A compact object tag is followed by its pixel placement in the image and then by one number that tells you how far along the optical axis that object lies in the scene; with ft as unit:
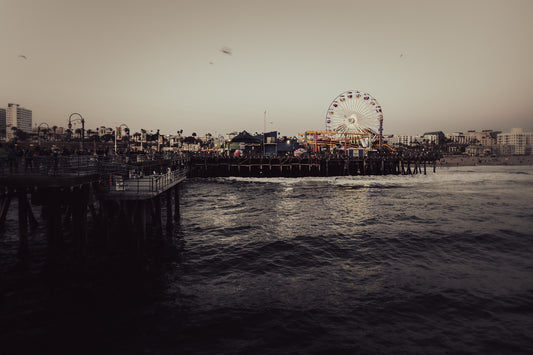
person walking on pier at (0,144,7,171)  50.00
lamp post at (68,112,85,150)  98.30
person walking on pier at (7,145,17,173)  51.07
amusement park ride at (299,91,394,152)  330.34
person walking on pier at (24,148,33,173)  52.11
